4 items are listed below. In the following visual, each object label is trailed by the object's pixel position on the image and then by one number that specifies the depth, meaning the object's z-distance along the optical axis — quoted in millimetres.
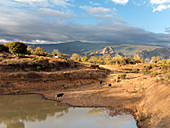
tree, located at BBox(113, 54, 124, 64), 71425
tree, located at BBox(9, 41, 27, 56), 44212
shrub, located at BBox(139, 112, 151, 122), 13828
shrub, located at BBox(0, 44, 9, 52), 50391
